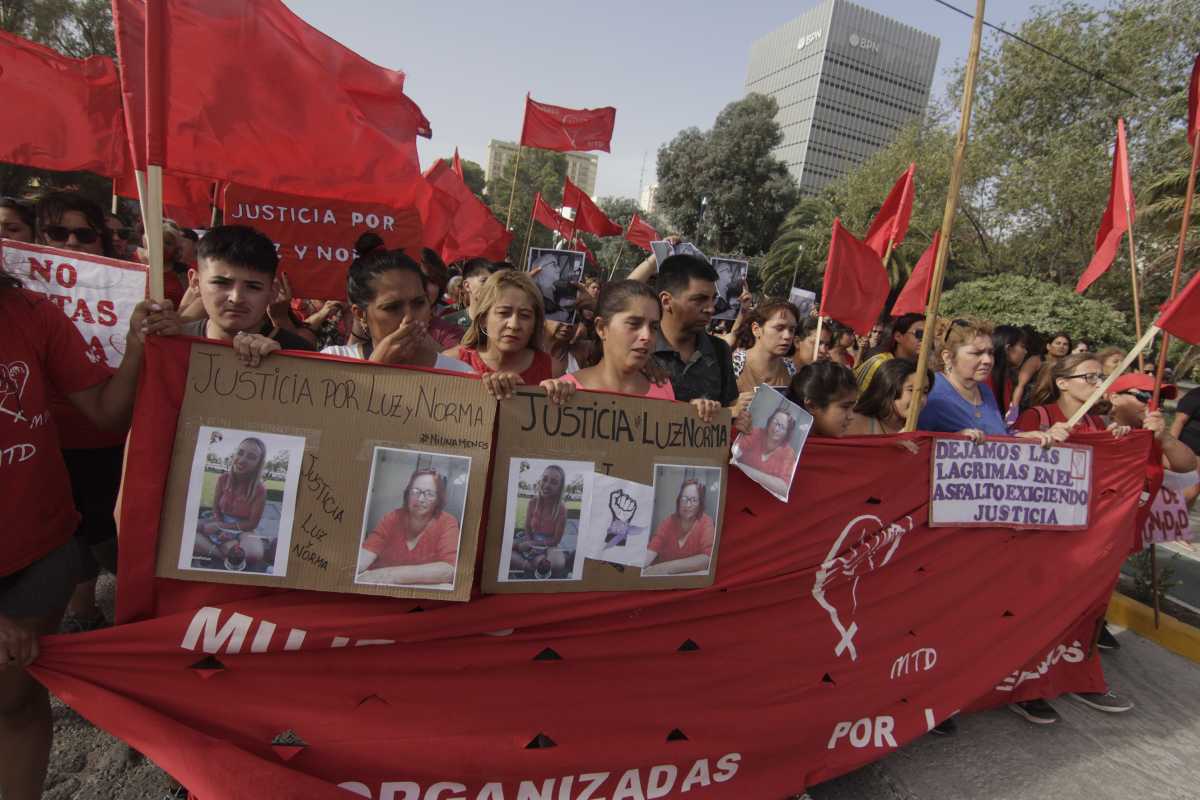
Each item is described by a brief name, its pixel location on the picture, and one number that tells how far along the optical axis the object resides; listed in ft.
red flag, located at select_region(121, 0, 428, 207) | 6.19
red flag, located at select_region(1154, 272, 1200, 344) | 10.02
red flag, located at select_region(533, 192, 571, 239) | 36.55
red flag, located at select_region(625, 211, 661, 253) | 35.81
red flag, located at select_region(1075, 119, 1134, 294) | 13.87
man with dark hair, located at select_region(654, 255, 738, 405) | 10.52
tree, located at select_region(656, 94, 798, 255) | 125.80
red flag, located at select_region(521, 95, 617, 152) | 32.37
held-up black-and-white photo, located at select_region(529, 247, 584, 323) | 16.51
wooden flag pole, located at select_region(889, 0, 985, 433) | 10.74
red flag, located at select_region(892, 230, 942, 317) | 18.31
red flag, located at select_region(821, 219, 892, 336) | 15.28
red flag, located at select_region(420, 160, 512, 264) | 23.04
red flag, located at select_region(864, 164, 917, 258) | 18.25
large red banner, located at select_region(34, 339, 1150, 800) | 5.90
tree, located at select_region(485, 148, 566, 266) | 163.79
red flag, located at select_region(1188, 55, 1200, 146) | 12.85
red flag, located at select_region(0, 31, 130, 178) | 14.02
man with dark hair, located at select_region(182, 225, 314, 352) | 6.92
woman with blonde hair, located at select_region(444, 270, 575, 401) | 8.55
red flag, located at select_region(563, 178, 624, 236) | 35.14
